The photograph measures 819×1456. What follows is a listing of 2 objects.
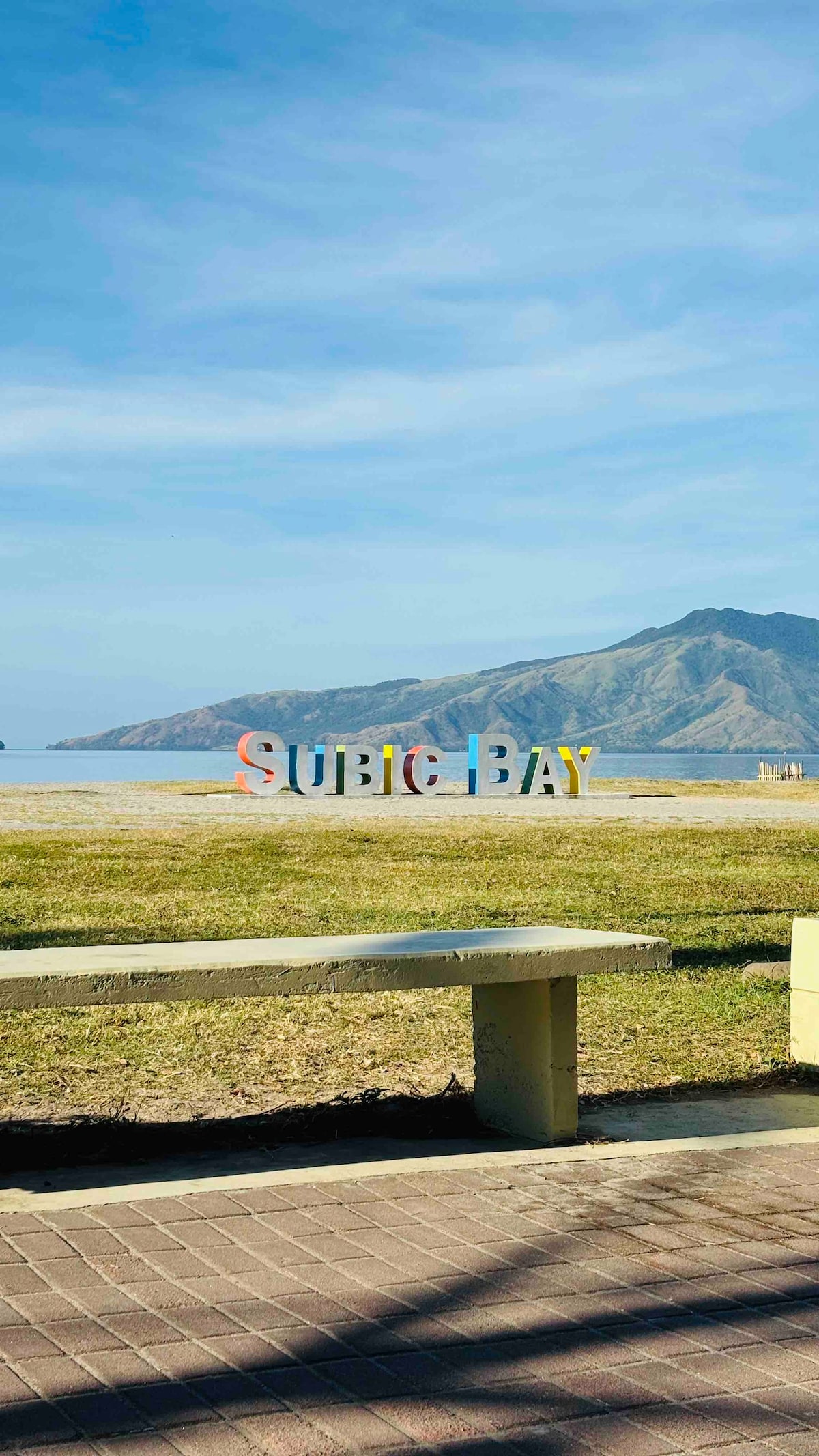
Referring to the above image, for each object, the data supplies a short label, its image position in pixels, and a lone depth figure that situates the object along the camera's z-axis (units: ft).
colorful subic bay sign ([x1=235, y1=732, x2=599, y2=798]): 112.98
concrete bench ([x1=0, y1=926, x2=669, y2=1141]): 13.10
